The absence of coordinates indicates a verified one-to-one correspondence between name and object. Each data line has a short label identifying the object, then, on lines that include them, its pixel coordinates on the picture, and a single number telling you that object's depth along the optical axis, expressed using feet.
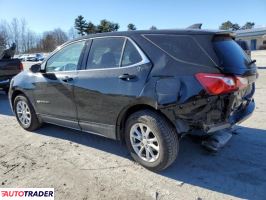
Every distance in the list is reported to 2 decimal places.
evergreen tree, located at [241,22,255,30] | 203.72
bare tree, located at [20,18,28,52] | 190.10
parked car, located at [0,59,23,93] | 20.48
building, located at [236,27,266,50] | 108.33
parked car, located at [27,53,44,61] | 102.88
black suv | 7.47
